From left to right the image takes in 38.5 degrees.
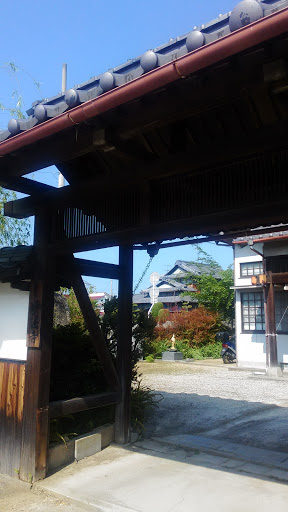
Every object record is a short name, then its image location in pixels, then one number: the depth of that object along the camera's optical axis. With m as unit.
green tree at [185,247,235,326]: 23.62
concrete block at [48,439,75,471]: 4.75
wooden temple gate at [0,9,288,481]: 2.73
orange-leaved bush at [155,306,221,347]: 21.70
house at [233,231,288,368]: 14.53
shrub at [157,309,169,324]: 22.86
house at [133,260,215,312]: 33.96
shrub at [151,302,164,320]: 26.23
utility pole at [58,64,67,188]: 9.91
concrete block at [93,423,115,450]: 5.52
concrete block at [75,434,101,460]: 5.09
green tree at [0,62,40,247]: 9.07
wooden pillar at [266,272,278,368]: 14.17
